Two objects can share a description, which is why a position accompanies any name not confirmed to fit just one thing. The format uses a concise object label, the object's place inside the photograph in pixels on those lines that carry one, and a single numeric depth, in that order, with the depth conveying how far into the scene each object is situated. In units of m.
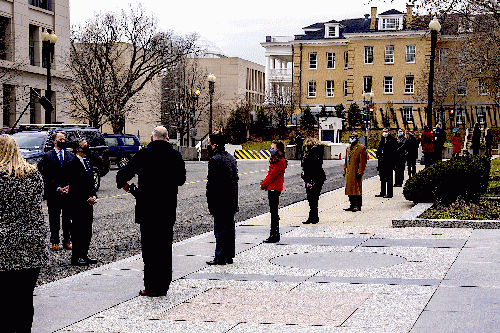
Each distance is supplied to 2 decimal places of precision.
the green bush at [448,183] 15.43
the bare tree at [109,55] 53.00
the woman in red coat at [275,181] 12.08
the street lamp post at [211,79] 44.28
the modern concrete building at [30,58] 45.06
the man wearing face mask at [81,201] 10.36
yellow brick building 69.19
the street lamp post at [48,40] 29.46
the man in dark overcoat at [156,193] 8.23
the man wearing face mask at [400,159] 21.60
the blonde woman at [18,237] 5.56
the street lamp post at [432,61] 24.06
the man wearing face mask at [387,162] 19.81
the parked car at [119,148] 36.38
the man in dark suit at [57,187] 10.93
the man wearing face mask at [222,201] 10.07
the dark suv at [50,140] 20.99
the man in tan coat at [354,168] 16.42
